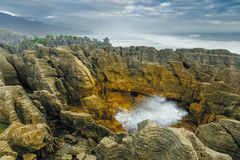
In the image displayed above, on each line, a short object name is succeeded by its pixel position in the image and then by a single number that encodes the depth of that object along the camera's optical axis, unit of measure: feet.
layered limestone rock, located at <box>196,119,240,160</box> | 38.58
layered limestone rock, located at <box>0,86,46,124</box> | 53.49
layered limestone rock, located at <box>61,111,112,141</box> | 59.93
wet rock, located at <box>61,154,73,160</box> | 48.70
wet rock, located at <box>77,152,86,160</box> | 47.15
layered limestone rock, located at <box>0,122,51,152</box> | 45.28
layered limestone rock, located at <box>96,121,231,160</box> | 27.79
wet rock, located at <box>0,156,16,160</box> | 38.50
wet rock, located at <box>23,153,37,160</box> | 44.41
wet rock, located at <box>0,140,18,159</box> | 41.55
